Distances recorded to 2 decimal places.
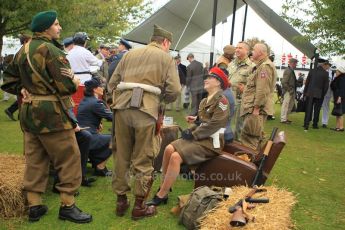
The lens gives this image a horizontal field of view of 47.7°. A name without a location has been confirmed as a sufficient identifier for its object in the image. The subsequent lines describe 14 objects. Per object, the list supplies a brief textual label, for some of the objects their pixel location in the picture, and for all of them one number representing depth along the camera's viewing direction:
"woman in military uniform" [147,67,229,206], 4.35
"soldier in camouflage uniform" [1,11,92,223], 3.58
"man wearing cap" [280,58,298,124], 11.73
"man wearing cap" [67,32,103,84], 6.60
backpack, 3.83
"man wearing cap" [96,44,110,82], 9.11
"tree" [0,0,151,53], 11.01
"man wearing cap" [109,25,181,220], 3.92
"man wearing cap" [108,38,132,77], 7.07
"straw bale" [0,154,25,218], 3.87
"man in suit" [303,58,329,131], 10.66
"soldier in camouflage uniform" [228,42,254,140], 6.50
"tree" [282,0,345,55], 10.17
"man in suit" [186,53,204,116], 7.29
